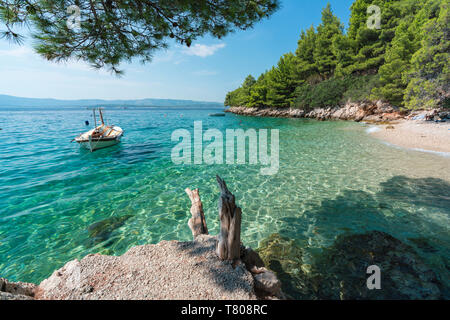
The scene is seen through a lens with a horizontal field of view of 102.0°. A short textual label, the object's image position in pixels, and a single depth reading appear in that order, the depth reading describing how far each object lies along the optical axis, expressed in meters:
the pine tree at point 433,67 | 15.29
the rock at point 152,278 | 2.17
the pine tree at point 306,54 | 42.55
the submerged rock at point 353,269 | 3.06
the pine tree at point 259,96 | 50.04
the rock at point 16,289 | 1.85
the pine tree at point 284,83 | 44.81
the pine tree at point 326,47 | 38.75
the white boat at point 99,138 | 13.76
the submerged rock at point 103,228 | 4.75
